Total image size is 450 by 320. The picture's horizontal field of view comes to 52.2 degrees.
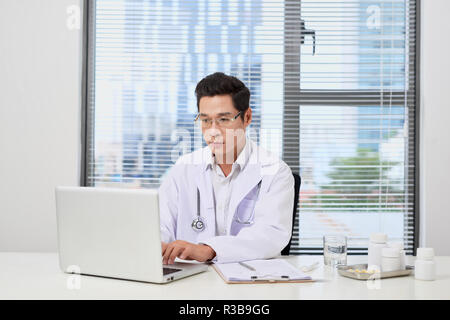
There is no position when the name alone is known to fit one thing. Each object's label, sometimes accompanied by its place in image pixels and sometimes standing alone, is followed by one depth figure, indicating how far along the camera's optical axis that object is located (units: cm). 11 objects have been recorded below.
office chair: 203
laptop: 117
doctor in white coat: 178
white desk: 112
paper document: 125
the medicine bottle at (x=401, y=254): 135
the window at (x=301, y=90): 285
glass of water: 150
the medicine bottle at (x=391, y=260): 134
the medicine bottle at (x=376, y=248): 141
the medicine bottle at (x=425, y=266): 129
